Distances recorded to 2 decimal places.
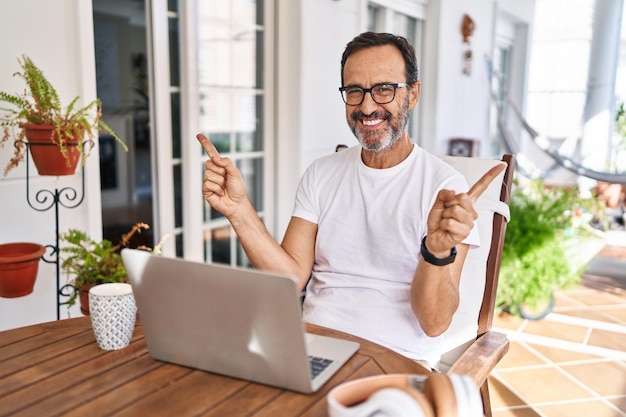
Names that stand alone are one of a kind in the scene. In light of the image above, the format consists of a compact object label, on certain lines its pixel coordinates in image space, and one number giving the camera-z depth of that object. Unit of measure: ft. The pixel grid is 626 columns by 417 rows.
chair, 4.83
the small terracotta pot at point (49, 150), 5.89
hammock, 13.87
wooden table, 2.77
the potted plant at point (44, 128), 5.89
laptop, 2.67
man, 4.47
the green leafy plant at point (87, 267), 6.31
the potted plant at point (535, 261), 10.25
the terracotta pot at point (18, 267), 5.66
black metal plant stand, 6.37
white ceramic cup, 3.37
